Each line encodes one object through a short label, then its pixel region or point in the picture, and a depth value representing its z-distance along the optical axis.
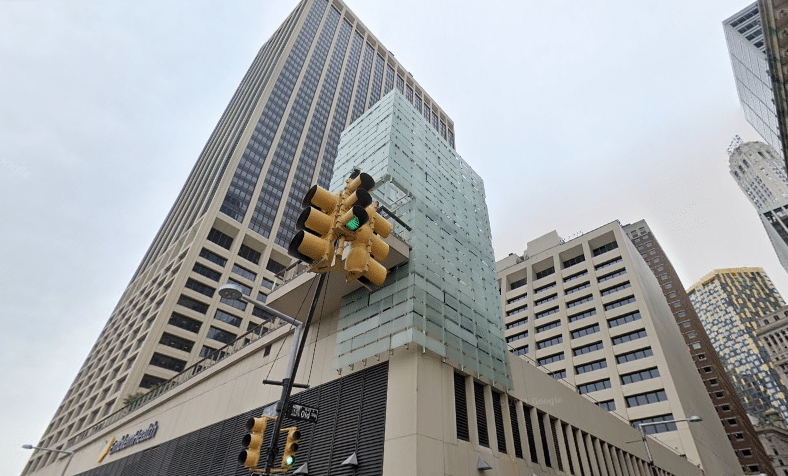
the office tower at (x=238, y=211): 58.91
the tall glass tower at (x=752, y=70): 69.81
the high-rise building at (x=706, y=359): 68.44
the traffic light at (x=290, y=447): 8.34
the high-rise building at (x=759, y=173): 159.62
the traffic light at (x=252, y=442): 7.90
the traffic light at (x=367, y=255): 5.62
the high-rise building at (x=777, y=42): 20.66
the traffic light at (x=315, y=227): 5.48
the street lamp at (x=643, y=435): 24.30
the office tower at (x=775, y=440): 97.00
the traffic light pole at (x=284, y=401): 7.08
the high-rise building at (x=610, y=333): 46.19
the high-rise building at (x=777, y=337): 128.75
